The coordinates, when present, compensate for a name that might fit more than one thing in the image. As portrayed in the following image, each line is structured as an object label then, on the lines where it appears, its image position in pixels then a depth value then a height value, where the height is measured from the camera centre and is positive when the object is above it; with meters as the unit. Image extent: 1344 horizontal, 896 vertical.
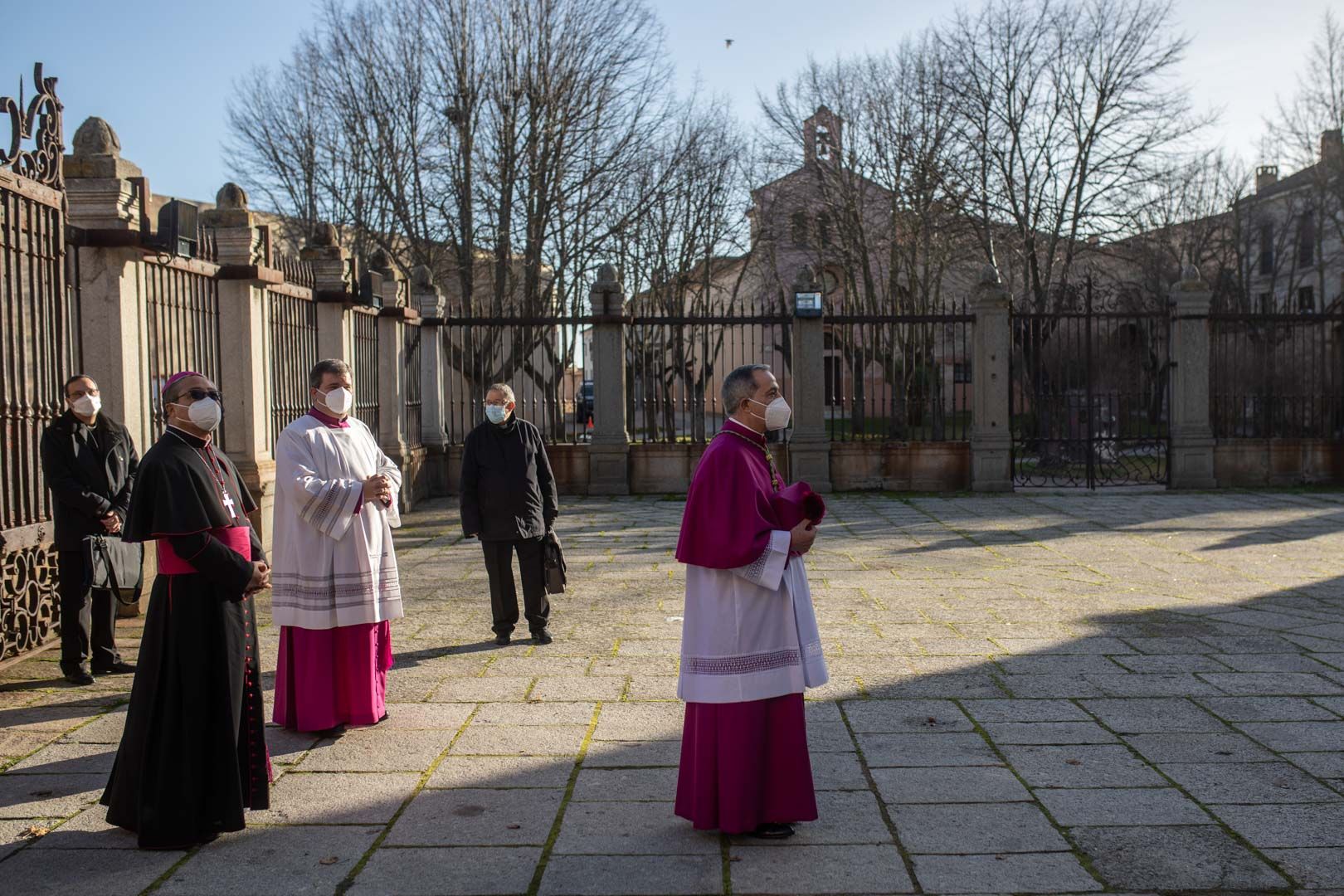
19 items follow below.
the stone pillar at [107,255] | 7.76 +1.28
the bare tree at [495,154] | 23.20 +5.71
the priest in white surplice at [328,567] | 5.34 -0.56
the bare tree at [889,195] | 25.28 +5.24
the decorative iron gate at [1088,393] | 16.64 +0.43
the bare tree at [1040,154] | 24.47 +5.64
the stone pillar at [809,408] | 16.22 +0.31
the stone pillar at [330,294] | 12.62 +1.57
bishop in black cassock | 4.07 -0.76
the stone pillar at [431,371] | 16.53 +0.97
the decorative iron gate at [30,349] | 6.66 +0.60
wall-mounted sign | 16.19 +1.71
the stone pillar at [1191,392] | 16.78 +0.41
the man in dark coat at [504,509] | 7.32 -0.43
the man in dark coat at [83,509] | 6.36 -0.32
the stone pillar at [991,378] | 16.30 +0.65
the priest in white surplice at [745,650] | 4.03 -0.75
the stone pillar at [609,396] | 16.36 +0.55
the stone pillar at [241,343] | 9.93 +0.87
